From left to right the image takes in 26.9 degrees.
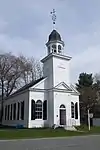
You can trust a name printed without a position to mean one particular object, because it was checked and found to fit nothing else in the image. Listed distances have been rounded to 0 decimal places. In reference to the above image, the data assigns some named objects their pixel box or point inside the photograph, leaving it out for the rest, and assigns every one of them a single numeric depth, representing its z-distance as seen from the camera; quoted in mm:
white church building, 27422
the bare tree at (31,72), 41862
